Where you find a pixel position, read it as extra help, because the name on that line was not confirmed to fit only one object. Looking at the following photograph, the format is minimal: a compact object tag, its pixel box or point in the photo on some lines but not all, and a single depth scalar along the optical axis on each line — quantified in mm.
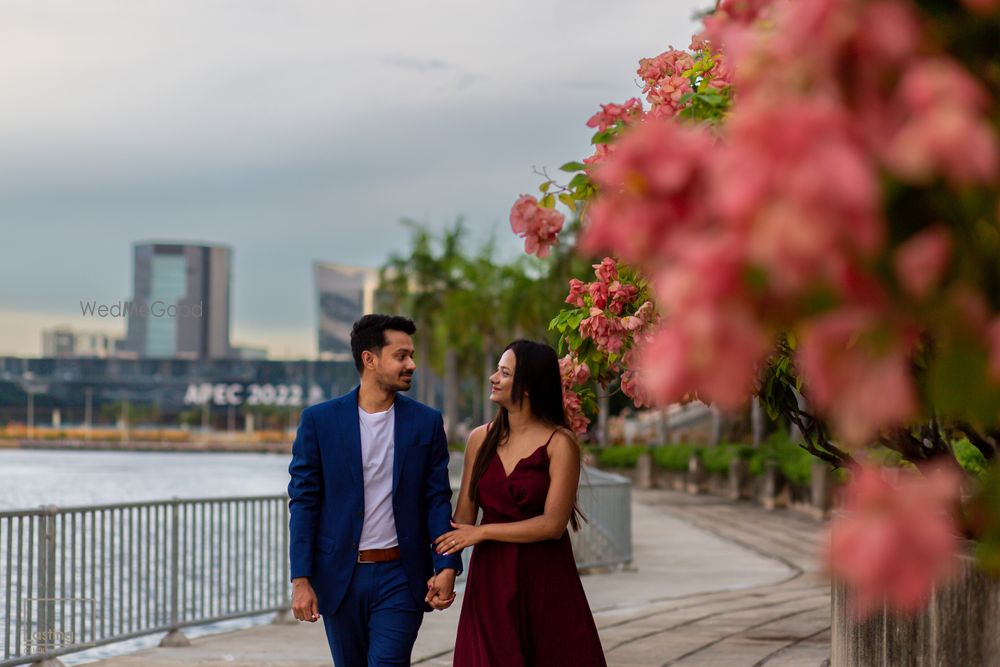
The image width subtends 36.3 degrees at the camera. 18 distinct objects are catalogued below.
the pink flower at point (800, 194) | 1348
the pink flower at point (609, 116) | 4902
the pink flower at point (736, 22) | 1709
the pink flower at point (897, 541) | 1404
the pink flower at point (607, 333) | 5703
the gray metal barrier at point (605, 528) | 16595
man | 5691
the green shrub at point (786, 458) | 30609
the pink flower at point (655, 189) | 1538
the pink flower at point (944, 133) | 1339
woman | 5707
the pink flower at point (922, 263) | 1459
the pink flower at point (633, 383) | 5575
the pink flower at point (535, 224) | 4562
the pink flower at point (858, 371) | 1453
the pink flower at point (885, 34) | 1451
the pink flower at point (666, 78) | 4957
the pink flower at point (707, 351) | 1426
